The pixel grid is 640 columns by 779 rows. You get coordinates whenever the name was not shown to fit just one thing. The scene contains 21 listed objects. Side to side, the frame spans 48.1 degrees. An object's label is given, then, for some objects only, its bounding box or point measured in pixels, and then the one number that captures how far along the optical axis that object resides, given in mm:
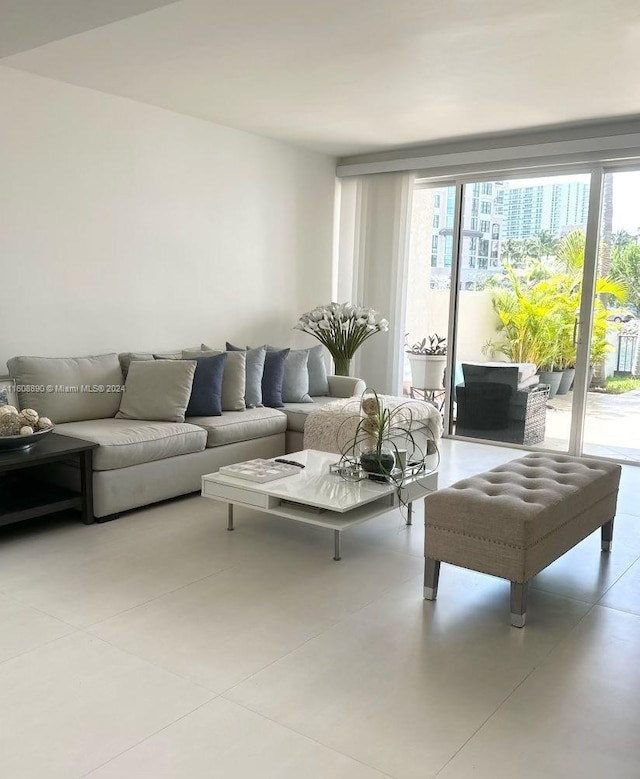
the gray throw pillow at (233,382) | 4977
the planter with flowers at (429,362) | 6602
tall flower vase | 6230
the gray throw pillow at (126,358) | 4781
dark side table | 3566
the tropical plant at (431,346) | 6598
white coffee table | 3355
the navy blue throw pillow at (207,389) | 4715
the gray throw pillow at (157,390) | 4477
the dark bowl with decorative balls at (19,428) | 3623
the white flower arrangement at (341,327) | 6113
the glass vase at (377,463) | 3650
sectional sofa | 3938
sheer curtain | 6562
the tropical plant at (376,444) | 3645
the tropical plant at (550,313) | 5660
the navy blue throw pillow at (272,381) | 5355
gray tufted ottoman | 2791
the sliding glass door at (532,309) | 5570
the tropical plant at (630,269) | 5461
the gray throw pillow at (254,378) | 5172
